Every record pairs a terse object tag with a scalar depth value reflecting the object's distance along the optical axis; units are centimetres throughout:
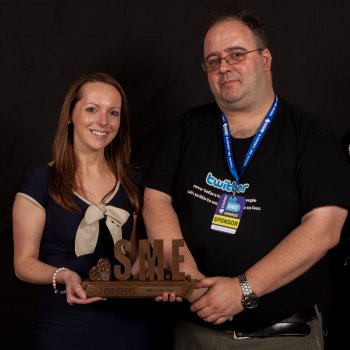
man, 174
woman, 200
